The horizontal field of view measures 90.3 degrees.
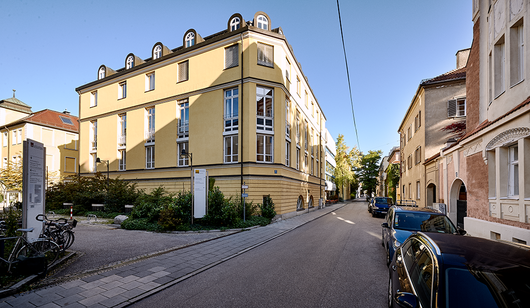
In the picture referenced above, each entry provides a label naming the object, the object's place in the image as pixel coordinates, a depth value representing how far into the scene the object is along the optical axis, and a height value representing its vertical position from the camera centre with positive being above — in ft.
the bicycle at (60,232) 24.31 -6.47
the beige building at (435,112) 62.39 +13.12
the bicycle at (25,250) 18.37 -6.41
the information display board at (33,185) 21.61 -1.76
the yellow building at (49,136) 121.49 +13.85
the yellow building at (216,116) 63.41 +13.99
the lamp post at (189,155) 43.88 +2.55
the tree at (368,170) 201.87 -3.43
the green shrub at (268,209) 58.03 -9.68
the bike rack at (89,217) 54.01 -11.27
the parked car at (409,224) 22.30 -5.25
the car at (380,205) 71.41 -10.92
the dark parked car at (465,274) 7.86 -3.61
